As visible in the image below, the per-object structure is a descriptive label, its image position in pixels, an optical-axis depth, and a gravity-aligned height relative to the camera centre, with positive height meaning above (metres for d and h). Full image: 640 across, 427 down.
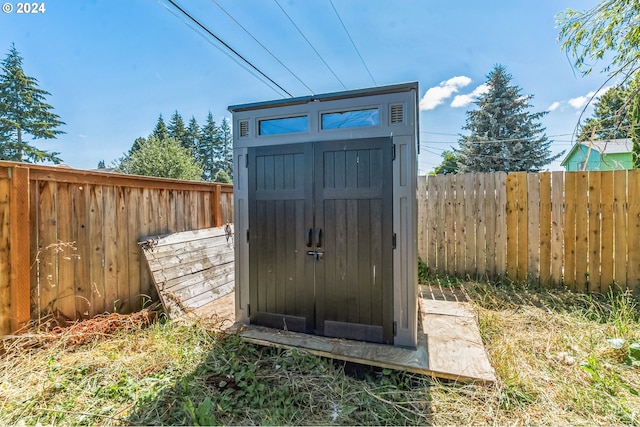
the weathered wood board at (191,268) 3.14 -0.77
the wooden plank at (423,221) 4.46 -0.24
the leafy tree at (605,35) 3.06 +1.99
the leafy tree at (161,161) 15.92 +2.87
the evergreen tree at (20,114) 17.09 +6.45
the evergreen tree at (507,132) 13.52 +3.64
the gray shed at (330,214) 2.34 -0.06
